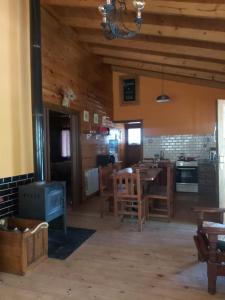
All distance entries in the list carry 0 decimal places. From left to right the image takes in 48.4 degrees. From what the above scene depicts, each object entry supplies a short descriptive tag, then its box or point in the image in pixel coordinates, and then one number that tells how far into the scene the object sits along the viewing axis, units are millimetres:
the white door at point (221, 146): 3555
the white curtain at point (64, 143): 6730
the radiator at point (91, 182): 5355
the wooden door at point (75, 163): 4938
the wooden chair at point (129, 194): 3619
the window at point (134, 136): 8352
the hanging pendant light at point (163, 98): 6148
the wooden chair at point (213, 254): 2078
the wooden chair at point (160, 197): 3914
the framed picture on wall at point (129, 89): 7078
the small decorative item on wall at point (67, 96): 4375
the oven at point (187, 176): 6172
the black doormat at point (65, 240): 2950
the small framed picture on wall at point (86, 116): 5328
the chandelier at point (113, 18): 2139
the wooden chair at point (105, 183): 4195
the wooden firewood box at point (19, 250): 2451
